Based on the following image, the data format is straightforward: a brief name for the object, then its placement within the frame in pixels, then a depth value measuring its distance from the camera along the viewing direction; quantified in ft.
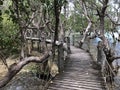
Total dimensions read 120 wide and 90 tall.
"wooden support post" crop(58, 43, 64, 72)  17.43
